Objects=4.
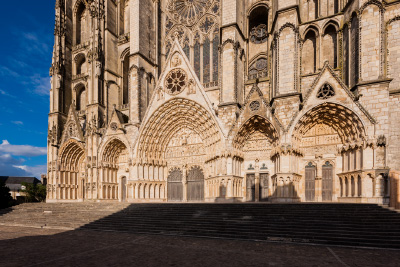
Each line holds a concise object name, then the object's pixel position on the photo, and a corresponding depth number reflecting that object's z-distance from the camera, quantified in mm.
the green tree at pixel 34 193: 26766
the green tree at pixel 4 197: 21658
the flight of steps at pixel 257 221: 8797
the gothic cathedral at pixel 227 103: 12992
